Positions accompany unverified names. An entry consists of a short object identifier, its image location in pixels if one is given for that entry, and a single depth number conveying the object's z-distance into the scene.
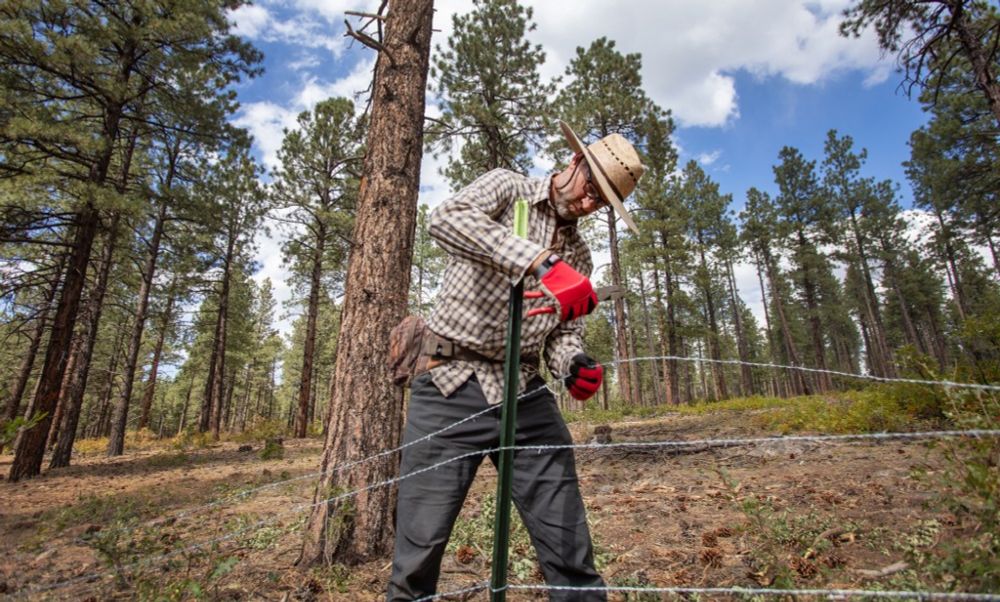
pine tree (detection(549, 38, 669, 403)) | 15.73
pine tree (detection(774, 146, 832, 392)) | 26.05
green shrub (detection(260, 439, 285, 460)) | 9.48
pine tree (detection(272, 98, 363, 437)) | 15.00
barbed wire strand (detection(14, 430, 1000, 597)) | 1.30
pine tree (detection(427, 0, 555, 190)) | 12.39
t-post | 1.51
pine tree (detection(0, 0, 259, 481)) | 7.48
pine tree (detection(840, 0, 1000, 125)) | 8.59
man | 1.71
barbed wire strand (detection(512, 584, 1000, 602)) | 1.15
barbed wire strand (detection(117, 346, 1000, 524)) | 1.80
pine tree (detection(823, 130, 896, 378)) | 27.42
